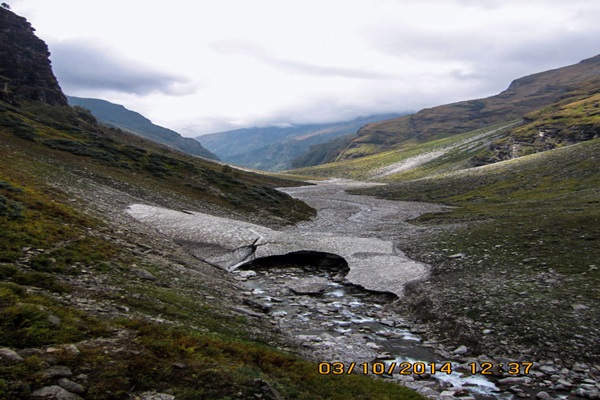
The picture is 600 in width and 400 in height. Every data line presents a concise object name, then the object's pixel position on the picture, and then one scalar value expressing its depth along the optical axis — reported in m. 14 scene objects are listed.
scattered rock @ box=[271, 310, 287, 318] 17.48
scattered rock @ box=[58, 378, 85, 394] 6.89
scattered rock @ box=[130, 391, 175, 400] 7.18
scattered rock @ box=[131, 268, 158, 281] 17.01
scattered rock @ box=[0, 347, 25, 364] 7.11
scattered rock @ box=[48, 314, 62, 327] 9.00
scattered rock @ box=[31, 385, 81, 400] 6.50
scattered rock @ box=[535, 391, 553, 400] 10.91
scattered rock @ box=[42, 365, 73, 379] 7.04
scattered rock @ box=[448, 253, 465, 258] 26.13
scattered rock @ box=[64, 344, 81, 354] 8.03
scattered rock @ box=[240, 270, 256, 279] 23.61
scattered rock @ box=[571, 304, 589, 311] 15.50
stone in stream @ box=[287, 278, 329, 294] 21.44
